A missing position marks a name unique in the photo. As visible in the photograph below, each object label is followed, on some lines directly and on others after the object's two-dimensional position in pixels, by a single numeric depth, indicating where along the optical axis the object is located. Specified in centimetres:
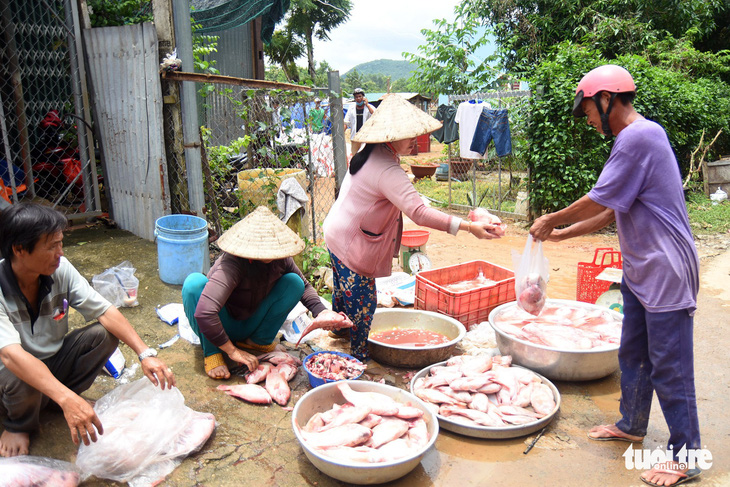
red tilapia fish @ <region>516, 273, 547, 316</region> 358
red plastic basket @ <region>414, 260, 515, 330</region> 433
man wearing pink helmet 253
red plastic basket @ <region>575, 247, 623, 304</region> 472
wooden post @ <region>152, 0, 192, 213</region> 482
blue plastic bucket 453
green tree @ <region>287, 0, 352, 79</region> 2684
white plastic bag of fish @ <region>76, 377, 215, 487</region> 242
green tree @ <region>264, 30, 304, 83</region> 2723
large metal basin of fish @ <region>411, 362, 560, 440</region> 295
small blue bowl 318
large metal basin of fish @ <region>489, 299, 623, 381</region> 344
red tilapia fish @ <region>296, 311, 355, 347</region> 334
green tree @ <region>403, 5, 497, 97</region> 1391
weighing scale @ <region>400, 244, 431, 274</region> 582
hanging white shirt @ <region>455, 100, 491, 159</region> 910
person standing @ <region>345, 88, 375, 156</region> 765
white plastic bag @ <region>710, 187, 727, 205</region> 1063
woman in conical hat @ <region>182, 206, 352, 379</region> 320
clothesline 898
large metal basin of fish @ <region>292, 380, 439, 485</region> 242
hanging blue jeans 896
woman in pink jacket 318
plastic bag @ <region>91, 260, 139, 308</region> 418
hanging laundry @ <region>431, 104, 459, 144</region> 1006
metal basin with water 374
